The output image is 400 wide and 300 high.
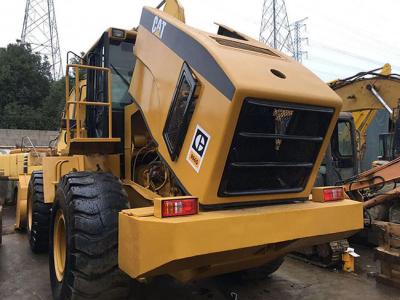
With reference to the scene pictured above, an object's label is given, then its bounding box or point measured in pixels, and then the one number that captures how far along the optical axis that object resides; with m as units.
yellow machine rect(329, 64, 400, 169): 7.68
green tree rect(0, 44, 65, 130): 32.53
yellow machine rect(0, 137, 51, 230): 7.71
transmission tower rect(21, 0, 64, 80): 35.84
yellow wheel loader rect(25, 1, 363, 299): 2.99
